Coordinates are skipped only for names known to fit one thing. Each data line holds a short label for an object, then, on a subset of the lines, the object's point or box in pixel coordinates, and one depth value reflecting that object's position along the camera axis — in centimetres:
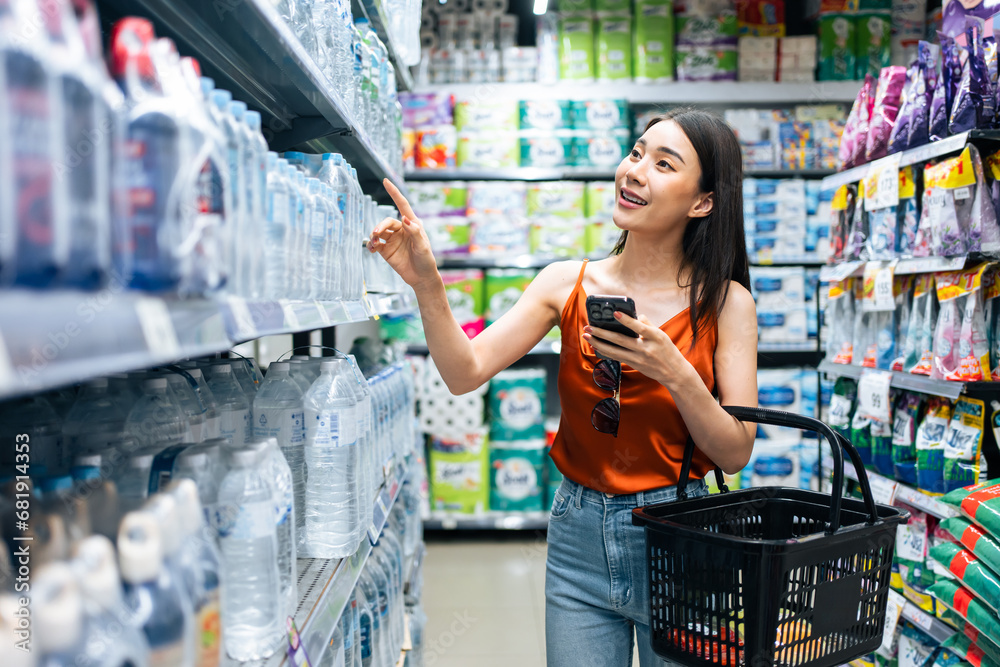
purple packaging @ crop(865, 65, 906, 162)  262
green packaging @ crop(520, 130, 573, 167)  436
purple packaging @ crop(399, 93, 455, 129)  436
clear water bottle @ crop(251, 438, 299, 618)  100
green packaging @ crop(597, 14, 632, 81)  452
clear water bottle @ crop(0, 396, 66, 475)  90
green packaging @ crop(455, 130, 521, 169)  438
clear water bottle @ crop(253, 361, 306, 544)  132
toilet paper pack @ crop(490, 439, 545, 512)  430
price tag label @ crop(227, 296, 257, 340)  78
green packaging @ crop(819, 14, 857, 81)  458
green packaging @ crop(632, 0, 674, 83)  450
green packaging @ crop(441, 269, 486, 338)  429
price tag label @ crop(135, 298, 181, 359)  59
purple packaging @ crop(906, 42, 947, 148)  237
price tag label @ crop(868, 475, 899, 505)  249
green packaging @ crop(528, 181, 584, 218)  433
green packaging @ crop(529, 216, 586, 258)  434
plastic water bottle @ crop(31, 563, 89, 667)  56
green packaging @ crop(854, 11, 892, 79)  454
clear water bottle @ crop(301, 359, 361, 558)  133
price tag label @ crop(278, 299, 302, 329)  99
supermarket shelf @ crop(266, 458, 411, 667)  115
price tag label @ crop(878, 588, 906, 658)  246
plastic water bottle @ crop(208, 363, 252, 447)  128
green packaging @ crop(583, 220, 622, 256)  434
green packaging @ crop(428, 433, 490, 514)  426
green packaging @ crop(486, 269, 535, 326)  431
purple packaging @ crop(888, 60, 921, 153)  245
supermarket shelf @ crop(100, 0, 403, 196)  114
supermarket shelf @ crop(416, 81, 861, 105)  453
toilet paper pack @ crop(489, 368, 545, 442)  426
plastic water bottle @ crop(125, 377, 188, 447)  101
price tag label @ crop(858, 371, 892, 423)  249
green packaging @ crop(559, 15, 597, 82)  452
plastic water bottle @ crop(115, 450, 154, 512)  83
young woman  142
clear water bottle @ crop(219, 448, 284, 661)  93
